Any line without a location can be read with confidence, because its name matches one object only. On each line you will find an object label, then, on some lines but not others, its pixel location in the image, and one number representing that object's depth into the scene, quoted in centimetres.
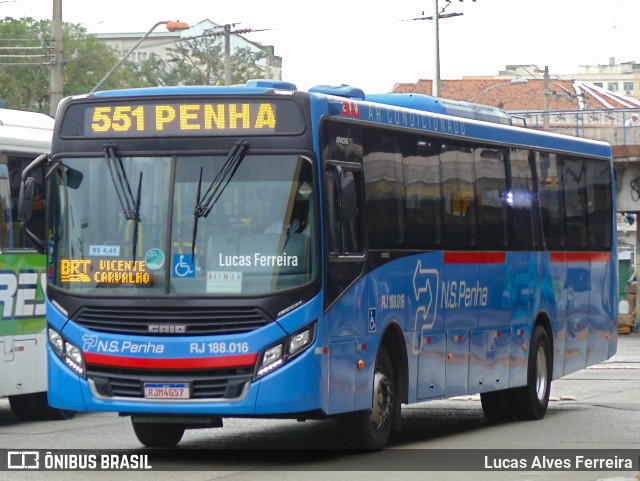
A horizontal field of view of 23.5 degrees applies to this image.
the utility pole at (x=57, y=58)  3325
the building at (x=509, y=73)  16638
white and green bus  1609
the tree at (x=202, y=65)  10038
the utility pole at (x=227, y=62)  5072
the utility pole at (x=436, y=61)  5056
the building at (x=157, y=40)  14575
